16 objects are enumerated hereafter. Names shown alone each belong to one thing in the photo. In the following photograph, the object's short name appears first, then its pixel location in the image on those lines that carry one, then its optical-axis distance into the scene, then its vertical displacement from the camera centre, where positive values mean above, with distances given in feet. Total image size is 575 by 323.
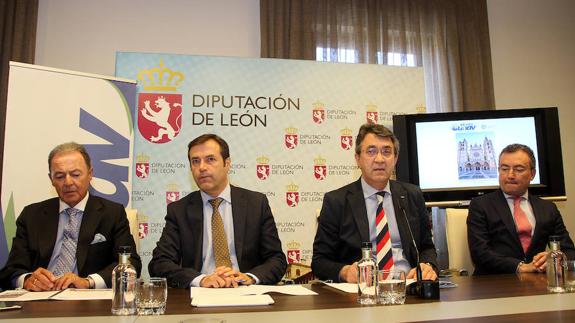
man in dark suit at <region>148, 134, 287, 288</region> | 8.63 +0.00
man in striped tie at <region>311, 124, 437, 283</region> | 8.54 +0.13
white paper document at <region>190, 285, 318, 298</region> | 6.11 -0.77
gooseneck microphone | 5.64 -0.69
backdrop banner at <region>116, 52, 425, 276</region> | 13.98 +2.81
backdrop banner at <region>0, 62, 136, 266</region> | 12.34 +2.47
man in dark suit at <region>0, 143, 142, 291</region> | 8.59 -0.02
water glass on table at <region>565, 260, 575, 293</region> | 6.09 -0.59
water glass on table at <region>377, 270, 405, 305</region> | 5.41 -0.65
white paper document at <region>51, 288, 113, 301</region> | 5.93 -0.78
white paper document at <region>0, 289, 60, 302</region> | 5.91 -0.78
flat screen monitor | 14.60 +2.21
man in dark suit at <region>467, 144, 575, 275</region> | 9.84 +0.04
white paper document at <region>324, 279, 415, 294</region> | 6.36 -0.78
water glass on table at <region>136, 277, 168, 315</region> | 4.93 -0.65
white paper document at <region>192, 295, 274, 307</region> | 5.33 -0.77
